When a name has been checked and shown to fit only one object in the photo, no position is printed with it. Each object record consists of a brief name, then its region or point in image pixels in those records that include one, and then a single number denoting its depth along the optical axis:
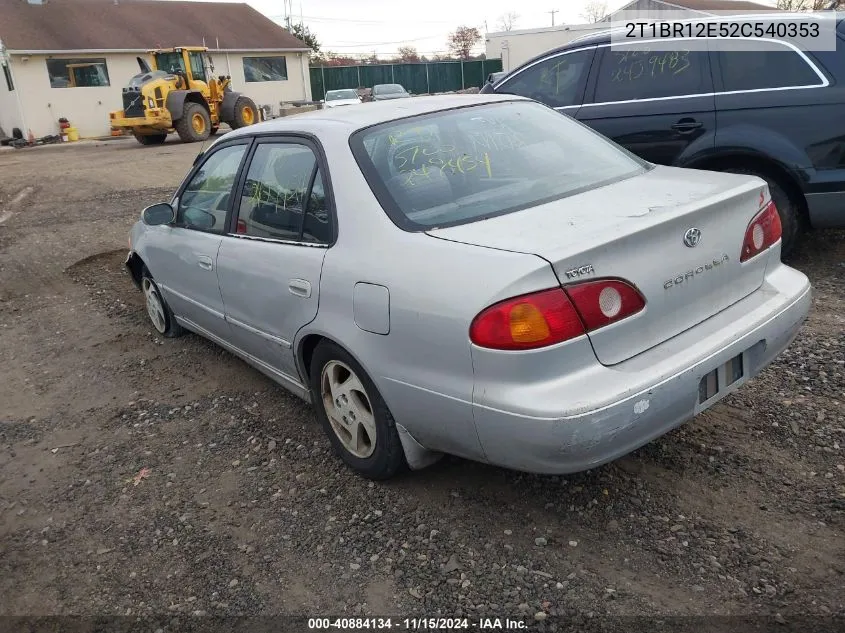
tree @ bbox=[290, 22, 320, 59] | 52.34
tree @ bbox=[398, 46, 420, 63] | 61.78
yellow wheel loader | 21.97
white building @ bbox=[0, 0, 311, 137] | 28.09
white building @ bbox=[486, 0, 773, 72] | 34.24
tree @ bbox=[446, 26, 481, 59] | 69.75
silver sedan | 2.44
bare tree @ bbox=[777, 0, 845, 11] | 24.53
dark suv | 5.15
